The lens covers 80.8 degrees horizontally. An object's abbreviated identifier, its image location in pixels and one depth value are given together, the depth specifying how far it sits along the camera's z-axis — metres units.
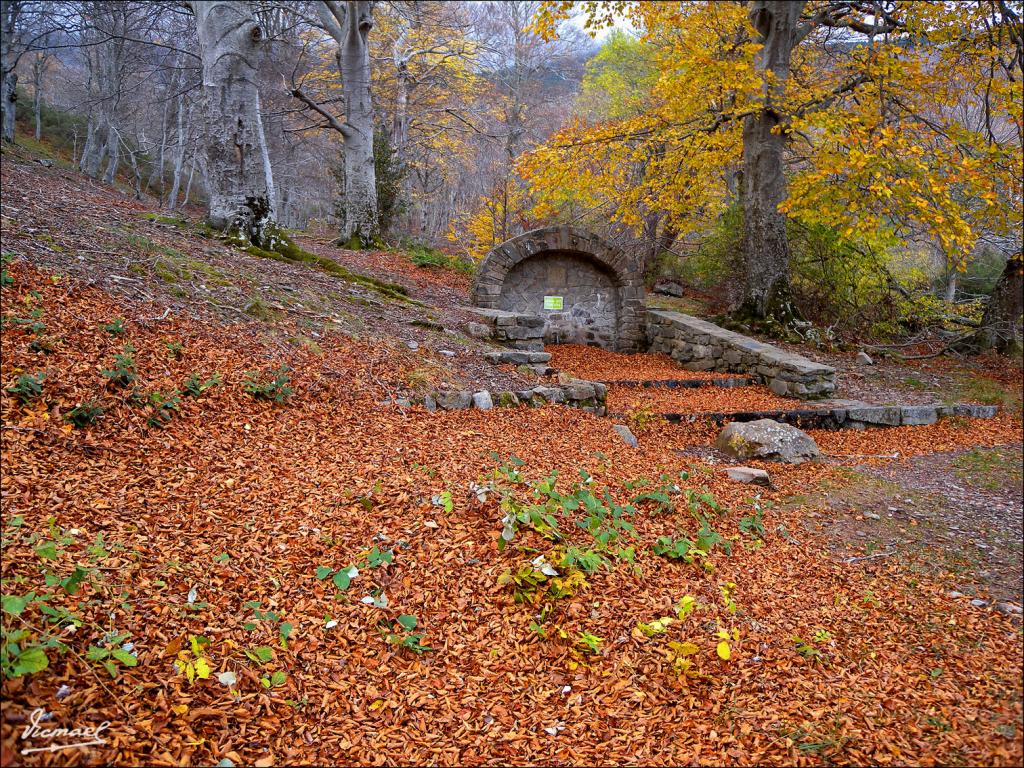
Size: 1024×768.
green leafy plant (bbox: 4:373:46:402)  3.34
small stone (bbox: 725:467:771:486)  4.82
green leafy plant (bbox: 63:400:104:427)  3.38
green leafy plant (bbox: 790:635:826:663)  2.46
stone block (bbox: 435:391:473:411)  5.52
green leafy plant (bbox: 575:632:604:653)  2.49
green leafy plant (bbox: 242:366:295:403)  4.46
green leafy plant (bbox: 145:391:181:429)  3.70
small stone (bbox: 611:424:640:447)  5.58
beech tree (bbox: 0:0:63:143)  11.29
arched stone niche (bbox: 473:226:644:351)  11.00
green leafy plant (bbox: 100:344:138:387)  3.76
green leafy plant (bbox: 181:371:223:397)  4.11
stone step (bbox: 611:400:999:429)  7.40
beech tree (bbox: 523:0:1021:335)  8.13
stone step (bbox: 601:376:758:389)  8.75
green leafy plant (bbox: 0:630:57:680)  1.68
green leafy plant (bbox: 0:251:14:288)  4.21
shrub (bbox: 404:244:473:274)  13.93
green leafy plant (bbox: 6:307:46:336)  3.87
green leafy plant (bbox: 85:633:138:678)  1.92
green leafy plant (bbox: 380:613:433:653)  2.40
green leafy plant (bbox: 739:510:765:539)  3.73
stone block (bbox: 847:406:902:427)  7.49
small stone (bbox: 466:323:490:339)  8.06
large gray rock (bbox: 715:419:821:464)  5.70
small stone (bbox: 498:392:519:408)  5.91
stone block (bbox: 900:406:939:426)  7.52
